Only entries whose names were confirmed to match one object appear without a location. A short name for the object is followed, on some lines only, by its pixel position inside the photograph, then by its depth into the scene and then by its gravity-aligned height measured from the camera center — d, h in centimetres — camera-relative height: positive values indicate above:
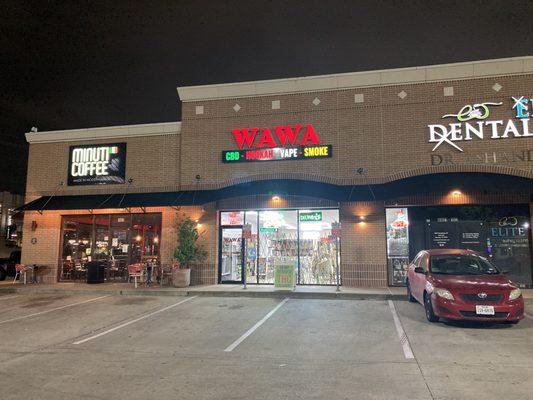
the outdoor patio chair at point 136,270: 1638 -82
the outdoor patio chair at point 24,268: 1811 -84
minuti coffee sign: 1872 +395
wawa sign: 1641 +428
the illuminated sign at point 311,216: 1645 +135
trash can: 1772 -97
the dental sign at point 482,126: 1477 +455
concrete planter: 1586 -107
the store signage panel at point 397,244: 1534 +21
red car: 834 -85
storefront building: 1492 +273
